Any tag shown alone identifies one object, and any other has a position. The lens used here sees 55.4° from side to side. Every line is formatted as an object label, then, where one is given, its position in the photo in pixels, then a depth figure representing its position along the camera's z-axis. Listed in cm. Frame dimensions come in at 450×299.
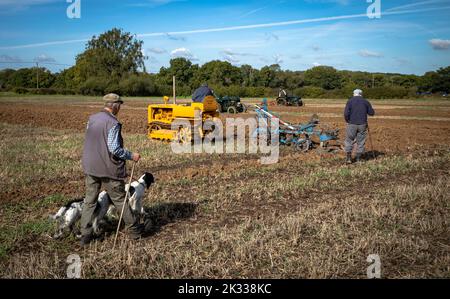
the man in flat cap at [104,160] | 538
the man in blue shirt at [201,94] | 1303
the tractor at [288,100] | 3472
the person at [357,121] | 1105
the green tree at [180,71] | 8064
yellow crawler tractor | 1273
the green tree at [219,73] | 8006
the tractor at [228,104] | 2600
